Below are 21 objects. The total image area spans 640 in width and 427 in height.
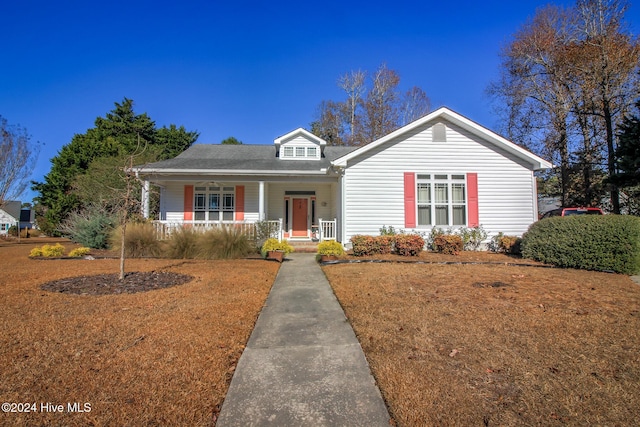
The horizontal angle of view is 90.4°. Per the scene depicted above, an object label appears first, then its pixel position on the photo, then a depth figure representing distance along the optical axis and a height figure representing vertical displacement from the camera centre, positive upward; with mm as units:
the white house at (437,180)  12297 +1899
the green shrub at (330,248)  9872 -600
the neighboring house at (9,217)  43469 +1810
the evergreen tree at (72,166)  26656 +5385
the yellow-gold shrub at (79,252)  10673 -784
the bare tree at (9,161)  19281 +4297
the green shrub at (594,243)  8023 -389
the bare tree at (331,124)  32469 +10991
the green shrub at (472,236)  12227 -285
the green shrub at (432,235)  12118 -240
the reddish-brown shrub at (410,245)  10812 -549
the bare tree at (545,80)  20234 +10040
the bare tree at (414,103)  29964 +11905
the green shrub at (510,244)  11586 -587
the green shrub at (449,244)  11414 -549
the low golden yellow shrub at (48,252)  10695 -744
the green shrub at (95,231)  12852 -51
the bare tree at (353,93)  29880 +12927
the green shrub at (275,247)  10531 -590
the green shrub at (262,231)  12406 -69
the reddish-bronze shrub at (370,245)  10711 -539
